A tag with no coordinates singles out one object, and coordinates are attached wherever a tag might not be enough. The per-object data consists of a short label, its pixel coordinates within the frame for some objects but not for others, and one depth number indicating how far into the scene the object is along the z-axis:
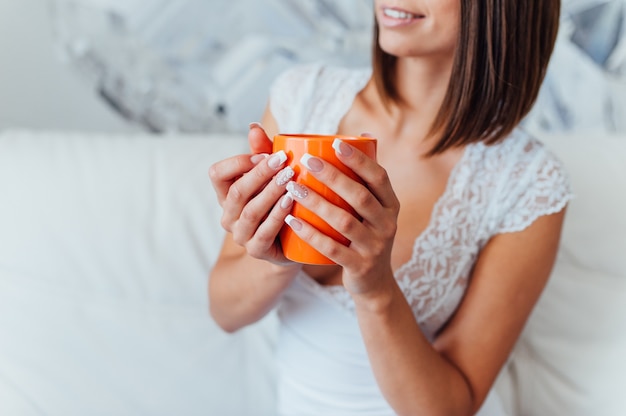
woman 1.01
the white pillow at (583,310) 1.29
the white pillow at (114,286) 1.31
